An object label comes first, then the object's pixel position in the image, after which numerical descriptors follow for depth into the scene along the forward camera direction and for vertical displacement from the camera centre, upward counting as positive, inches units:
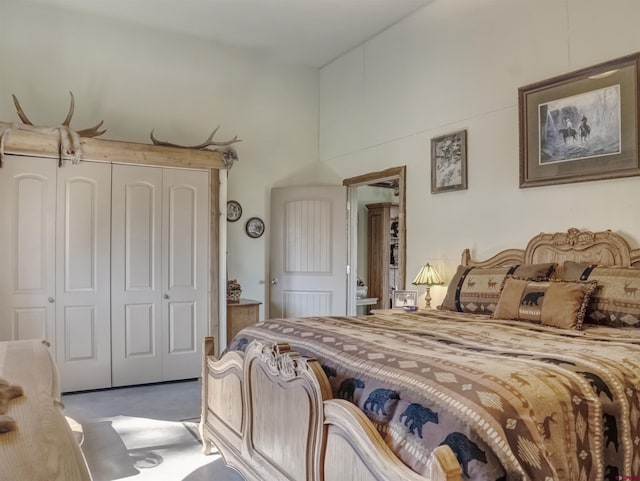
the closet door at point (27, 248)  156.3 +0.0
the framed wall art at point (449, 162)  161.9 +27.6
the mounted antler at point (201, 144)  183.5 +39.0
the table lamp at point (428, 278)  161.3 -10.7
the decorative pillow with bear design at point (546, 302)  102.7 -12.4
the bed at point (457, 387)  54.2 -18.6
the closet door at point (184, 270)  180.1 -8.6
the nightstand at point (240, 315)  196.5 -27.4
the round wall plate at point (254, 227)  220.5 +8.5
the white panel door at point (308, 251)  215.0 -2.3
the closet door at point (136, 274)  171.9 -9.5
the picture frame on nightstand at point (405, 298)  167.8 -18.0
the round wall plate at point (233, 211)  216.2 +15.4
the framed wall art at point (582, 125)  118.6 +30.5
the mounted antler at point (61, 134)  156.2 +36.8
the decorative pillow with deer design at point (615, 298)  100.7 -11.2
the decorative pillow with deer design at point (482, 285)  123.5 -10.5
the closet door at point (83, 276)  163.6 -9.5
